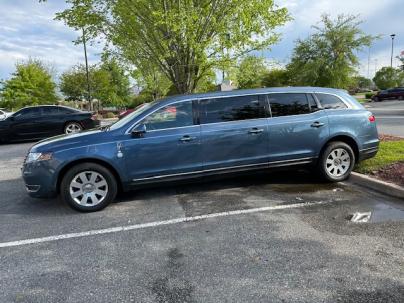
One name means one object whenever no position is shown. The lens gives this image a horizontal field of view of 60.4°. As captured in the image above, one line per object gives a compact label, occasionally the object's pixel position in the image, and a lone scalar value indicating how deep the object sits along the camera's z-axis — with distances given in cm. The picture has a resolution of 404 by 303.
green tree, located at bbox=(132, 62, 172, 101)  1415
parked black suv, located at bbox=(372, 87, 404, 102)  4028
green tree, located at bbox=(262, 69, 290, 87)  3591
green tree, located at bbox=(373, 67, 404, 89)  6081
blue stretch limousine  507
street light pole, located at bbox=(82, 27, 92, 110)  3027
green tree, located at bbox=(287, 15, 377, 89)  2958
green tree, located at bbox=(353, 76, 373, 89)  9632
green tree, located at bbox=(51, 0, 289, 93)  926
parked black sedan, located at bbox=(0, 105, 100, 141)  1347
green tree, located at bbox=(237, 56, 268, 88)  1194
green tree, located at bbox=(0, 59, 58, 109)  3584
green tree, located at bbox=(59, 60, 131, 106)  4162
